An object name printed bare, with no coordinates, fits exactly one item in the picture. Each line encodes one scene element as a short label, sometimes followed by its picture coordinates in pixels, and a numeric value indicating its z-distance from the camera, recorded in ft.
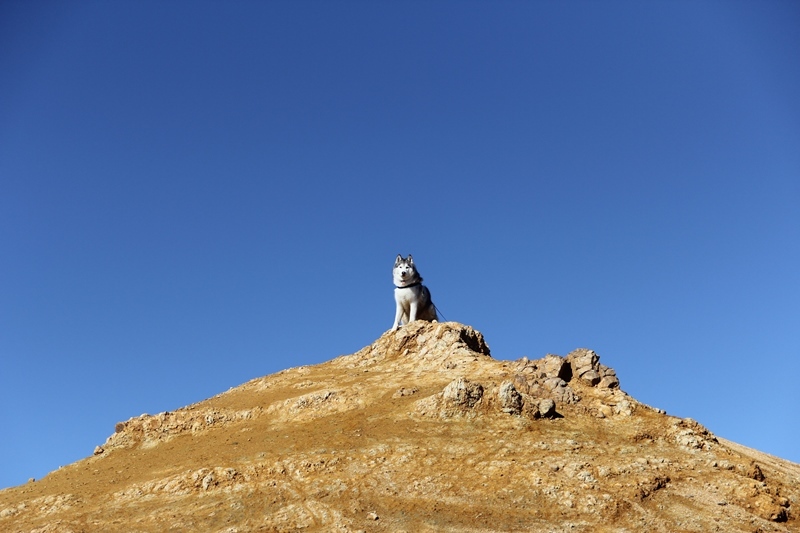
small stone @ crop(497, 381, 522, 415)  79.71
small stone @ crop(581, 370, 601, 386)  88.17
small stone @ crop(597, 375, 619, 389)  87.51
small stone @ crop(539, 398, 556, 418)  79.15
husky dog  110.22
